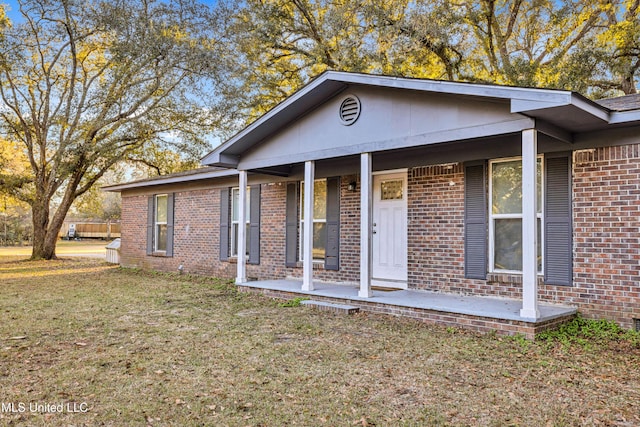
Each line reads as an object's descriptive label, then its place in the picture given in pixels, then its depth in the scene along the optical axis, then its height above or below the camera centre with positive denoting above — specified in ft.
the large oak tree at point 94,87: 55.47 +18.13
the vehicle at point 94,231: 132.77 -0.88
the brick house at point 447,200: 18.61 +1.63
